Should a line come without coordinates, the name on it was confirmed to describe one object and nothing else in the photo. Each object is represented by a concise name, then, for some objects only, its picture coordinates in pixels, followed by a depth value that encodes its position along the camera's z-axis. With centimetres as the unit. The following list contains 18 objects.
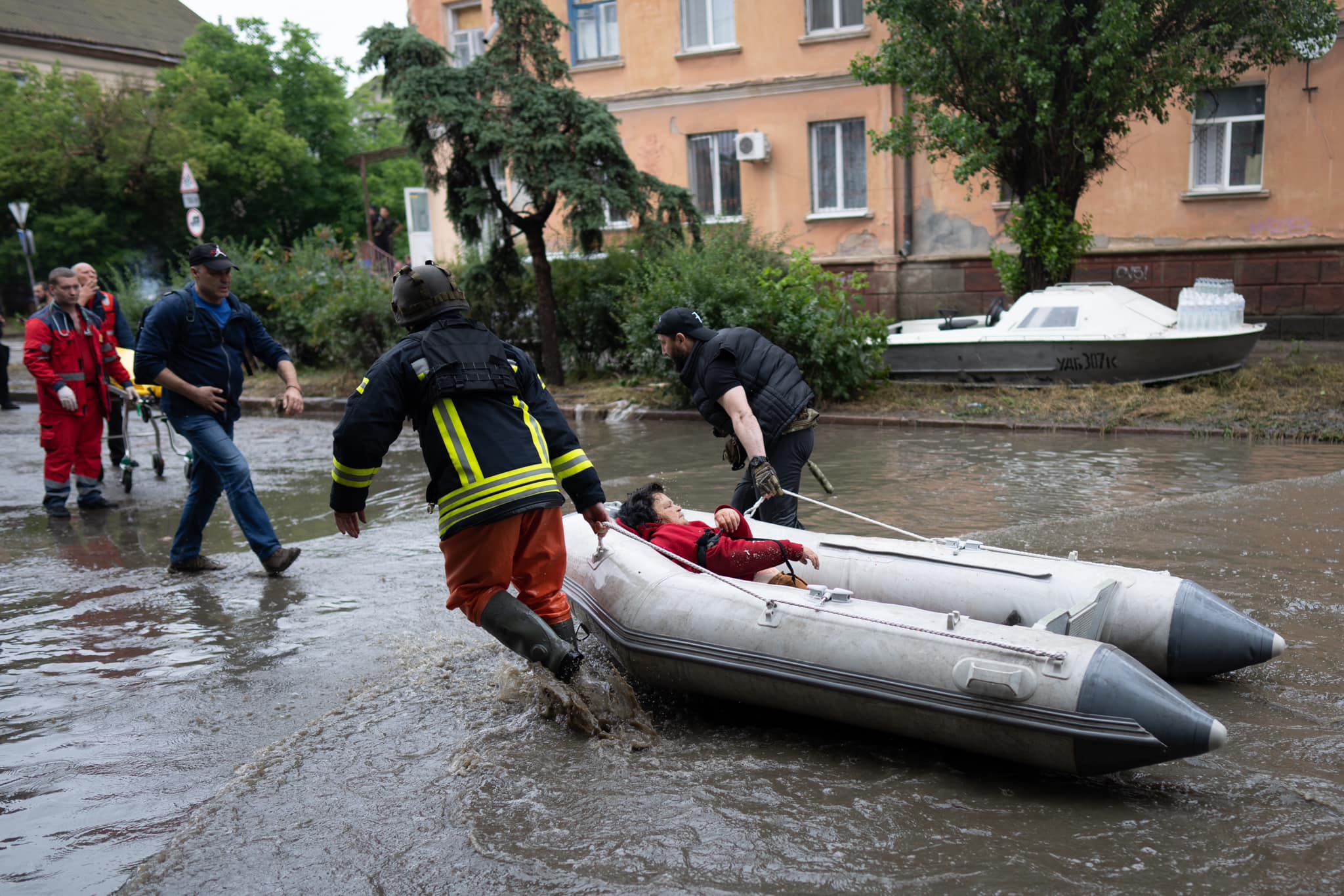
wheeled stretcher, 1040
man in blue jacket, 673
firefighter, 422
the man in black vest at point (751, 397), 563
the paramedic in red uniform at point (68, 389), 925
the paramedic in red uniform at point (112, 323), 984
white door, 2652
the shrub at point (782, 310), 1258
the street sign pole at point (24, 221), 2550
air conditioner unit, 1998
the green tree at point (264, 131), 3378
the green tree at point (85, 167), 3039
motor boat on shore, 1212
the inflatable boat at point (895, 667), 357
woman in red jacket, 488
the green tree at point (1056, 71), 1241
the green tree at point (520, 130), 1427
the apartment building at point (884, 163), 1653
